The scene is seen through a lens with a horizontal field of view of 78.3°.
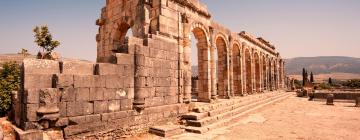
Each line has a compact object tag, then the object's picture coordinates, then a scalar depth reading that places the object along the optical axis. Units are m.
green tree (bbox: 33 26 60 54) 18.44
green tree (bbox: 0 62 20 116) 9.30
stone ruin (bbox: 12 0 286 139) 4.69
